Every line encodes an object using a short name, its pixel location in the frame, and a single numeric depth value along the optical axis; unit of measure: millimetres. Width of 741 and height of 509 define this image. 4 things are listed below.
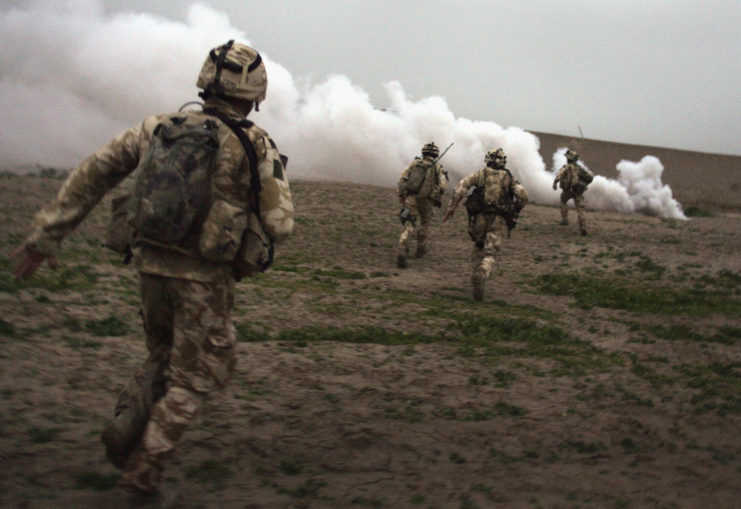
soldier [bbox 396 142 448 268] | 11578
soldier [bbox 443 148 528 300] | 9461
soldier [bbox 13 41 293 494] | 2975
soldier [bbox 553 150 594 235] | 15930
